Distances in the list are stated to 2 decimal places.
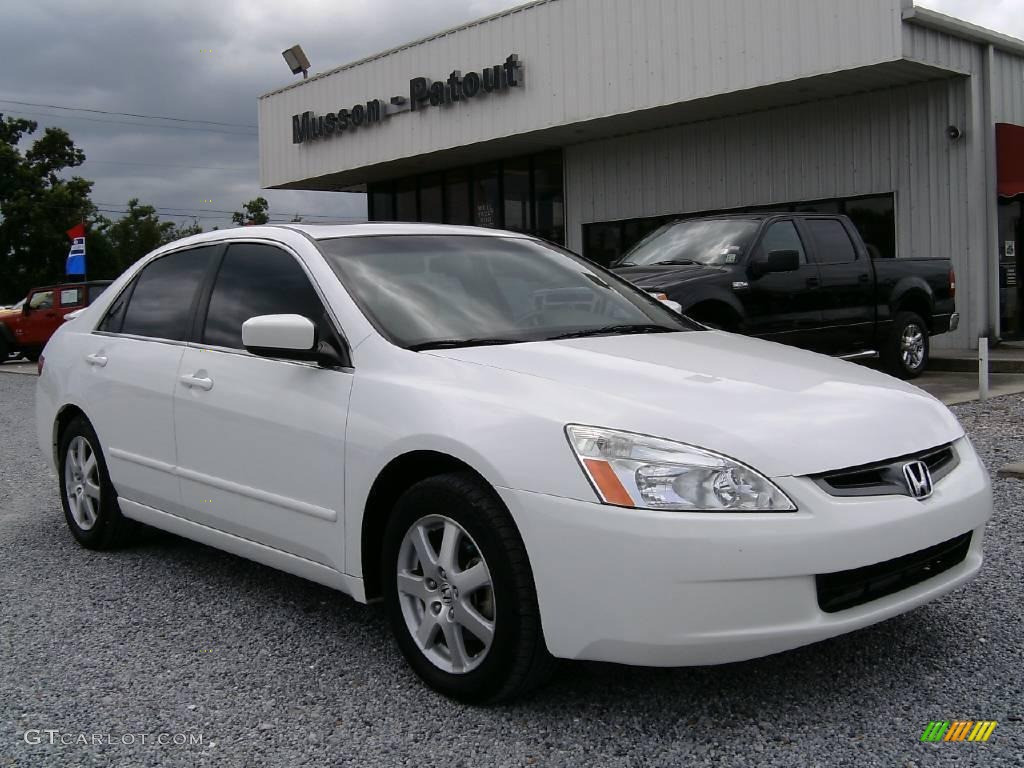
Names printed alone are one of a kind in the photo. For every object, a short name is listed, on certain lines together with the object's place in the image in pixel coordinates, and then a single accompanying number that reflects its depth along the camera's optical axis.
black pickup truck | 8.96
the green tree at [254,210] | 66.69
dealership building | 13.68
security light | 23.73
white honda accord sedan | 2.73
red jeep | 21.19
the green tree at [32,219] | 44.91
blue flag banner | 21.69
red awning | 13.80
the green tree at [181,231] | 79.43
